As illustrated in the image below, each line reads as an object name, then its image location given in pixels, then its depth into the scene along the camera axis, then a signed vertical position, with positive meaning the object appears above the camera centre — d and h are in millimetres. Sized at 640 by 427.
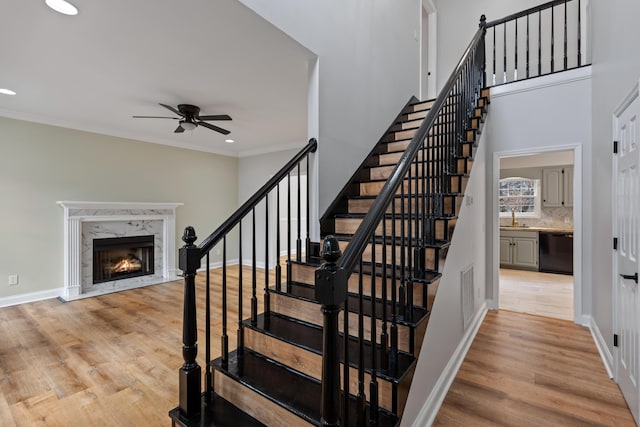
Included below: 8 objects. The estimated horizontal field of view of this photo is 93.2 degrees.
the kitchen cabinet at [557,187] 6090 +539
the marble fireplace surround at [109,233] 4574 -378
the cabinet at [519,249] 6137 -762
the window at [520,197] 6613 +362
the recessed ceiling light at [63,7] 1940 +1342
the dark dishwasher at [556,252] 5777 -771
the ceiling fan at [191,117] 3721 +1174
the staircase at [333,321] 1220 -619
